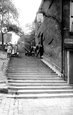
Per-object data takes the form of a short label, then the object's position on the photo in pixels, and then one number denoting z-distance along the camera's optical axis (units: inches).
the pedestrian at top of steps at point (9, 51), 686.5
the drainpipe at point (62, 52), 463.5
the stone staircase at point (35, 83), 368.5
